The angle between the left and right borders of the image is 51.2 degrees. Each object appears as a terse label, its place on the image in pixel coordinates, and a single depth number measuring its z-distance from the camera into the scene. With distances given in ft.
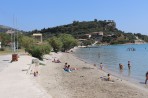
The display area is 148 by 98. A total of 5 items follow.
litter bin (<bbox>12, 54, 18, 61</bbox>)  67.39
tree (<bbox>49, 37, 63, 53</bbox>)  150.91
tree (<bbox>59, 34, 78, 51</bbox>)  187.96
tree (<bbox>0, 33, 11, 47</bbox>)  156.29
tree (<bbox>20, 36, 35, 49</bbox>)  109.35
